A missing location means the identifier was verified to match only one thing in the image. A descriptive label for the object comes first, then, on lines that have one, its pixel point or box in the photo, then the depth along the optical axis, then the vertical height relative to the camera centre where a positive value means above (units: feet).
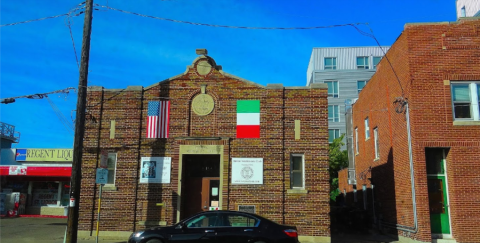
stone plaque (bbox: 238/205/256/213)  48.83 -2.24
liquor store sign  99.04 +7.57
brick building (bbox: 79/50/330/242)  48.96 +4.58
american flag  51.24 +8.62
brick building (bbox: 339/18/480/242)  46.34 +7.18
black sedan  34.35 -3.59
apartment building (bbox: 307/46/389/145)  160.04 +46.24
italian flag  50.67 +8.73
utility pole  40.54 +5.49
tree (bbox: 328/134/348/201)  107.04 +8.27
